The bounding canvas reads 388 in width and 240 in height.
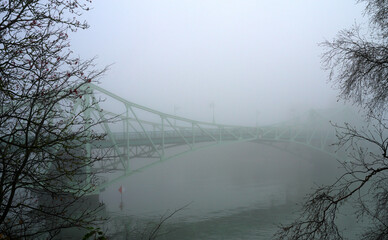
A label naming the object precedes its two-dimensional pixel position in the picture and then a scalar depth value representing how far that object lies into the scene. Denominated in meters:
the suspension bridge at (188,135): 23.73
